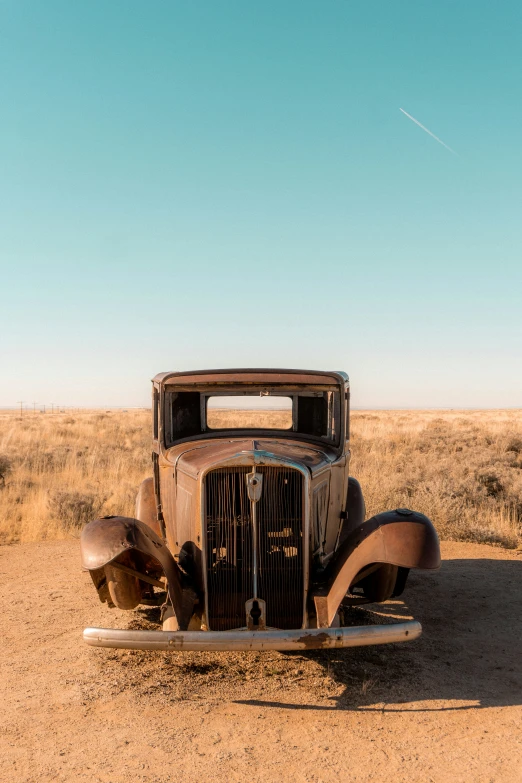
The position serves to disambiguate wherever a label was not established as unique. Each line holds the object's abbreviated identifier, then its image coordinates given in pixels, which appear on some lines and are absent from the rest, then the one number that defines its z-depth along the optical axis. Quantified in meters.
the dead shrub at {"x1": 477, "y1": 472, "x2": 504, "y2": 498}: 12.56
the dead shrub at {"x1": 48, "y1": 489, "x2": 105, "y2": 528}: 10.76
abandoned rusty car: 4.48
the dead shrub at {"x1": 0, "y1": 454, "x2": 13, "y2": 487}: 14.32
